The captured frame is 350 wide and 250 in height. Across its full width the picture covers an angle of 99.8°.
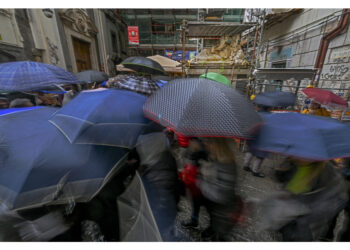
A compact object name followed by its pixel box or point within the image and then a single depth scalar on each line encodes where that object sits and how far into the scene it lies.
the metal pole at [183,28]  6.14
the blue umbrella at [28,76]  2.50
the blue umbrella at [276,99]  3.43
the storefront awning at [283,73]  5.07
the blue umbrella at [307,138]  1.13
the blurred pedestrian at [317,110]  3.30
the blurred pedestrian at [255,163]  3.30
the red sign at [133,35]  12.82
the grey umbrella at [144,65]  3.48
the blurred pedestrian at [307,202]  1.32
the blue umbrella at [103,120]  1.28
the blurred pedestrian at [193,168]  1.45
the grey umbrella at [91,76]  5.62
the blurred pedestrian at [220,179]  1.29
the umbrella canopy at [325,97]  3.12
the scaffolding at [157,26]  16.73
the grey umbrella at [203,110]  1.15
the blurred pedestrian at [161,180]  1.41
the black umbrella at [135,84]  2.13
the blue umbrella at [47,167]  1.11
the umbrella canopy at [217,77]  3.74
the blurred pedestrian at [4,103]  2.44
